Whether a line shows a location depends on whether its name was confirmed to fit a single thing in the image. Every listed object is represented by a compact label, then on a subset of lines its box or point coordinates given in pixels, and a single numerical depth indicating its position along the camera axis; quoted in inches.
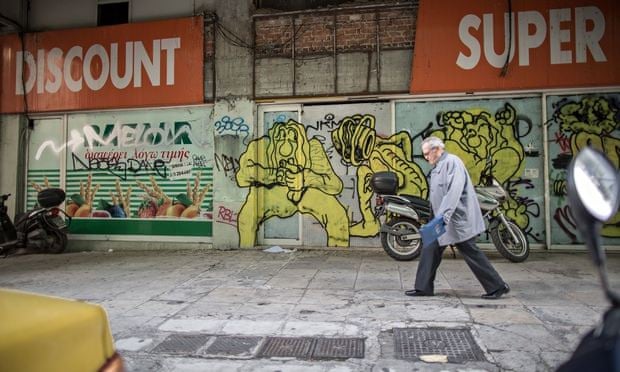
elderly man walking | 196.2
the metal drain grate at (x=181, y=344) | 149.1
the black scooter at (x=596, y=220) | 55.6
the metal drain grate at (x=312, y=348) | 142.7
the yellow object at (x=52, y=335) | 58.4
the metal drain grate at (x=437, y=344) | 139.9
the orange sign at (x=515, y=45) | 318.3
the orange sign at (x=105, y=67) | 367.2
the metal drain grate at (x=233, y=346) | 146.3
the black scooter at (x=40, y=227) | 349.8
